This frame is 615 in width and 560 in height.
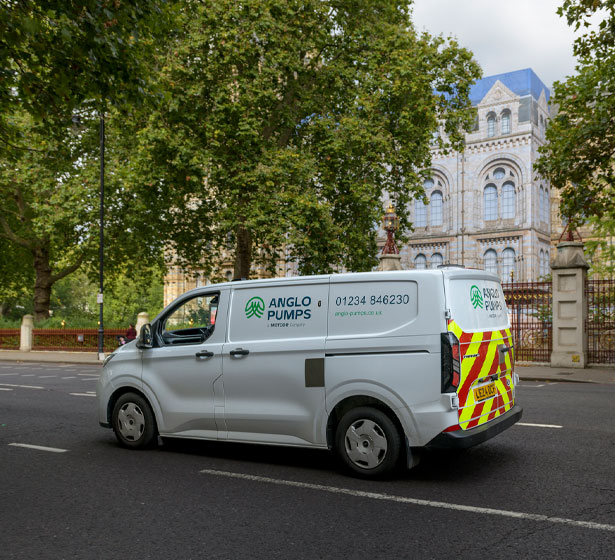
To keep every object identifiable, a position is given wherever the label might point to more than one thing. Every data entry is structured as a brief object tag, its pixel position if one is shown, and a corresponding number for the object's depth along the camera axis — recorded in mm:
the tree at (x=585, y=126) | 16906
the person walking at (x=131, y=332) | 30091
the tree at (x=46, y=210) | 26609
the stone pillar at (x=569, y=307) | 19484
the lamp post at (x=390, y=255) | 23753
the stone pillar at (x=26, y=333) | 36875
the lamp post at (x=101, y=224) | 26250
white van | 5828
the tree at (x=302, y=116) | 22922
